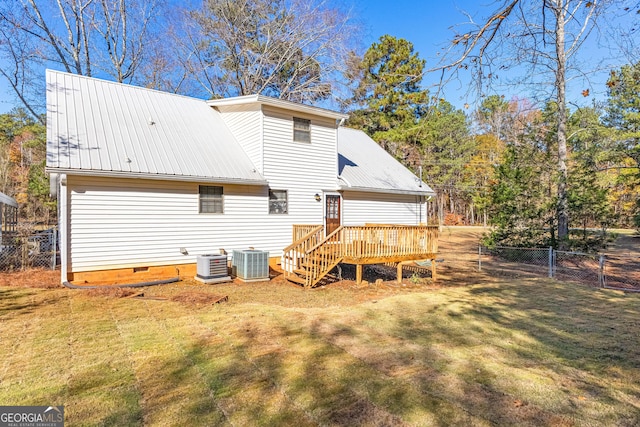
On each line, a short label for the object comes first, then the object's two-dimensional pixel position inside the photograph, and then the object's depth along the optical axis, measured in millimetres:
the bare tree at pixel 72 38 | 17781
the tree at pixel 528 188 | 14594
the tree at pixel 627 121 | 13023
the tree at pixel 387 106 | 25781
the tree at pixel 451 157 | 37397
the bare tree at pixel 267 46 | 20531
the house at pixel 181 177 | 8383
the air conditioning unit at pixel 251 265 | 9609
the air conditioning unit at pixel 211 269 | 9109
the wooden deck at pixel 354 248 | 9430
